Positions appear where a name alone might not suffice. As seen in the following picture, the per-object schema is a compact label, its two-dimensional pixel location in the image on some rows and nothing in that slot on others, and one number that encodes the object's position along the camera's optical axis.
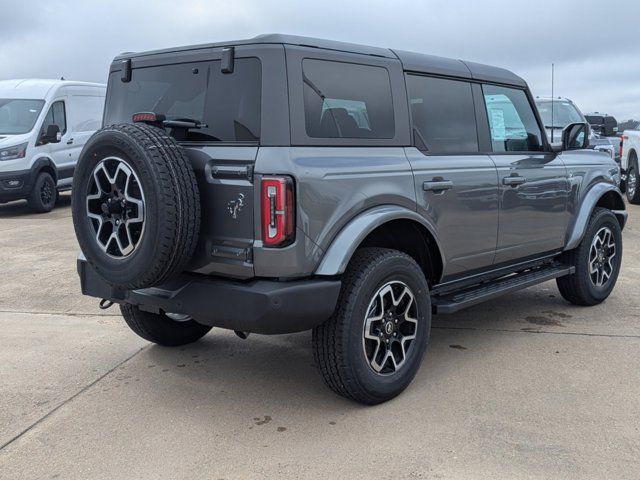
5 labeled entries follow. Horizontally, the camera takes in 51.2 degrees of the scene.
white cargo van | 11.49
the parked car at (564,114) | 11.88
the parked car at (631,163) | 12.75
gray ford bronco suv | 3.14
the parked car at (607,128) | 8.21
